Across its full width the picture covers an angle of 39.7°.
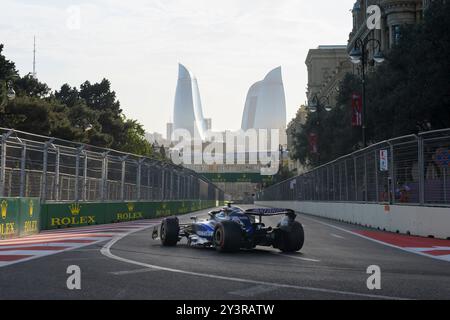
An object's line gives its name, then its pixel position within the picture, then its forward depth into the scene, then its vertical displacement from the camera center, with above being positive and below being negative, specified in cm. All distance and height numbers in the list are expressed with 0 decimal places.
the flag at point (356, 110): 3575 +616
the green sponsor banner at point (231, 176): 11700 +727
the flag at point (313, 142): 5409 +643
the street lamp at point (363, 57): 2779 +734
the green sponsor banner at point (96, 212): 1874 +5
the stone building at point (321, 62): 11925 +2968
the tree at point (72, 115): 4997 +1055
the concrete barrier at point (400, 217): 1548 -2
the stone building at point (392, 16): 5958 +1964
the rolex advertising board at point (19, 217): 1422 -10
